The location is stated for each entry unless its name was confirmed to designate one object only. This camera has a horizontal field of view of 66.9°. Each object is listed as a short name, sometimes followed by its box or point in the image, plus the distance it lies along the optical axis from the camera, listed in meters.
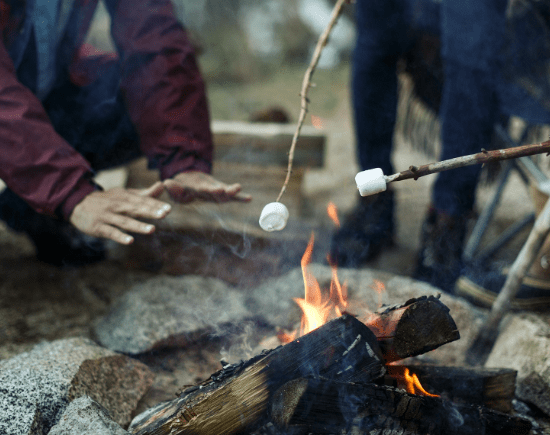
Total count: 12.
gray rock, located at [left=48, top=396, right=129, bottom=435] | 0.96
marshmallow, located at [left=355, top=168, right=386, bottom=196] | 0.92
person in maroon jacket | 1.52
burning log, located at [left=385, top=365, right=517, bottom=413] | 1.25
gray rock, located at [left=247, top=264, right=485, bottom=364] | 1.65
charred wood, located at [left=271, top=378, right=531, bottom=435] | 0.94
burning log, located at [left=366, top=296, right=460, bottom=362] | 1.09
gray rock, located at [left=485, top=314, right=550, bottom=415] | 1.32
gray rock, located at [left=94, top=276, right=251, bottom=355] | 1.62
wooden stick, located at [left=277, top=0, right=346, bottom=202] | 1.27
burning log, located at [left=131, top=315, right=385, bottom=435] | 0.99
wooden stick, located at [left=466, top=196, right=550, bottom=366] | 1.43
